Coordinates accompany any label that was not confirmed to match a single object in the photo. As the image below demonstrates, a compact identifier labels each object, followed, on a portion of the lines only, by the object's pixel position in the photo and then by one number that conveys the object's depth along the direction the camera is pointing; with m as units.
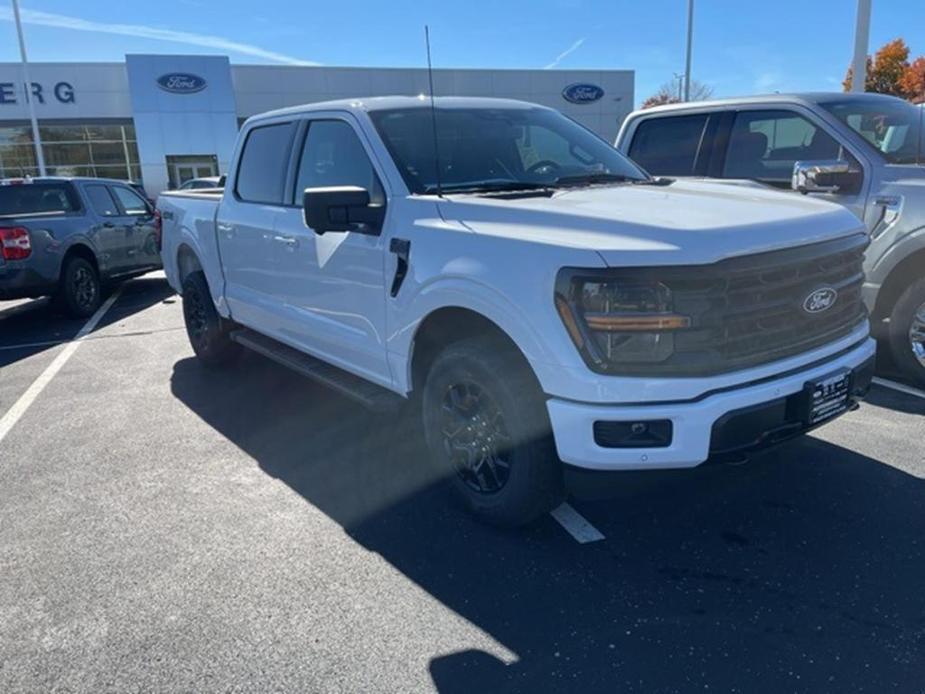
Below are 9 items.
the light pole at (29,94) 28.66
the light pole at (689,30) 33.48
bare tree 58.88
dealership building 30.64
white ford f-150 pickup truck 2.86
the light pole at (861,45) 12.38
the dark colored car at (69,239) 8.75
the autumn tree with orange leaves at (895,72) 50.34
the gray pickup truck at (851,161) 5.09
